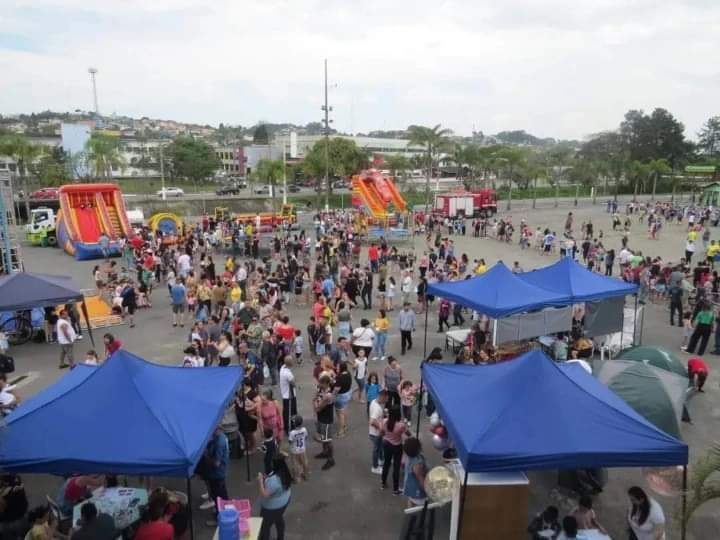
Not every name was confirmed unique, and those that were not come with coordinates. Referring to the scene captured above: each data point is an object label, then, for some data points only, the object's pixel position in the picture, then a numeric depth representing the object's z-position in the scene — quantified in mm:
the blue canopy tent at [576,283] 12156
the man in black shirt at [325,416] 8328
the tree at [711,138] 99125
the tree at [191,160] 73438
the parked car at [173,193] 59388
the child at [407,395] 8984
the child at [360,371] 10336
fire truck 39281
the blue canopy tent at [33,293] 12070
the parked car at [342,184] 71000
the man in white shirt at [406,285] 16502
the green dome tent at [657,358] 9789
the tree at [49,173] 49438
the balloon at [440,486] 6367
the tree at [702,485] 5031
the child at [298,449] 7402
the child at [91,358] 9556
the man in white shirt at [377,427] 7863
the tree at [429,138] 44344
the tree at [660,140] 80062
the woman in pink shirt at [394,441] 7412
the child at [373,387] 9008
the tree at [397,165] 65625
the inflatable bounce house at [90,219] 25188
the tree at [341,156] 54938
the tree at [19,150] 39950
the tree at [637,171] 63219
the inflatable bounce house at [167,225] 28297
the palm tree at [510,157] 57469
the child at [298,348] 12263
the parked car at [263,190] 66062
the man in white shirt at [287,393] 8797
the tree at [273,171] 45719
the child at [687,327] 13812
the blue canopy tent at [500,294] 11281
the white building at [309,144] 98969
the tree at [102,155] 48375
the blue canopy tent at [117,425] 5812
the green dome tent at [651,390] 7992
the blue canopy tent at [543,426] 5844
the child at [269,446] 7531
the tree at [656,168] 62969
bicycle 14109
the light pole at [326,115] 34219
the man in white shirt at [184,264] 18266
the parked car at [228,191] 63562
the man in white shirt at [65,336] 11573
